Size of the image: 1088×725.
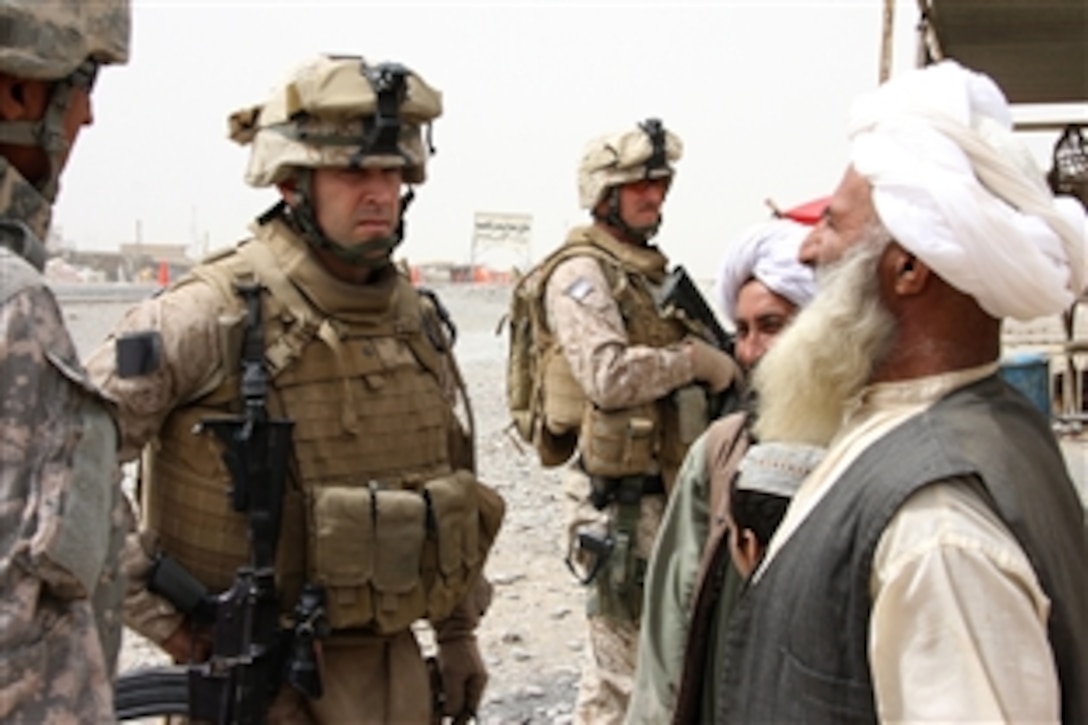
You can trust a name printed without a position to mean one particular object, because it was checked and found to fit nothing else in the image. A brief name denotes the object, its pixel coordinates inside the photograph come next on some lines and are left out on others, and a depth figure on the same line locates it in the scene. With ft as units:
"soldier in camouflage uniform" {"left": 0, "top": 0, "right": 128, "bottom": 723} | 4.21
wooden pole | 15.07
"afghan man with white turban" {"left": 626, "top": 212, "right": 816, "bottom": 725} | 6.72
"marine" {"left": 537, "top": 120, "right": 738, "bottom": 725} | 12.86
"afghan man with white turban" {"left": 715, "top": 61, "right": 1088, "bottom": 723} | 4.24
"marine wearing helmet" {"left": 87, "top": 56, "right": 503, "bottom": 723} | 7.82
